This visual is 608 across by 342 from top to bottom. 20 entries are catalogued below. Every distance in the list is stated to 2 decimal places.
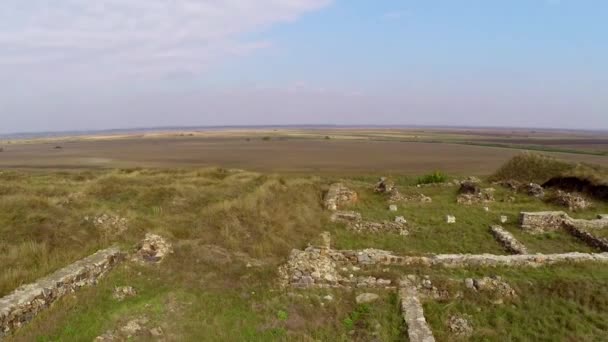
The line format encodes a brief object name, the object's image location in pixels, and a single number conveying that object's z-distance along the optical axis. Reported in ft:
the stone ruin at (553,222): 50.26
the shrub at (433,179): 93.76
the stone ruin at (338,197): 60.85
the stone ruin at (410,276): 26.71
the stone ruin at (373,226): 48.88
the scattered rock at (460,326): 25.86
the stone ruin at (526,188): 71.56
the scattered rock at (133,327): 24.00
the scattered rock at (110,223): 39.75
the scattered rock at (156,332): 24.14
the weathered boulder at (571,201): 62.69
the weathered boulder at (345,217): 52.70
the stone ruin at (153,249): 34.96
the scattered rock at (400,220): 51.18
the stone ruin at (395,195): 68.03
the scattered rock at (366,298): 28.96
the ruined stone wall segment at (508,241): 40.57
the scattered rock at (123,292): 28.78
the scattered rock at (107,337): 22.91
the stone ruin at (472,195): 67.10
